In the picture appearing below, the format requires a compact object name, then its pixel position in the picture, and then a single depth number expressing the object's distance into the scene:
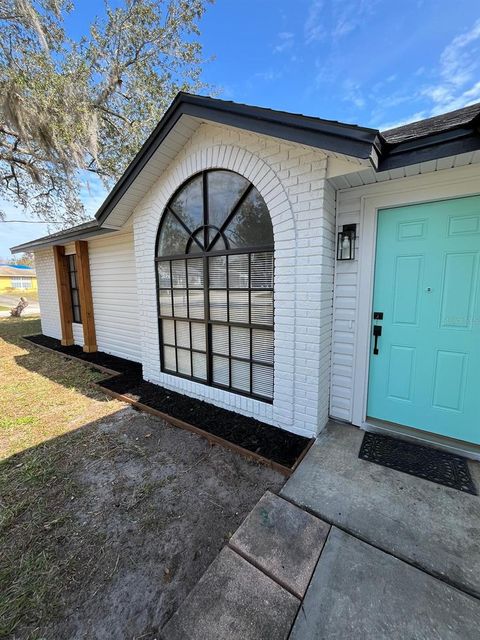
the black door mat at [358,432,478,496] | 2.29
